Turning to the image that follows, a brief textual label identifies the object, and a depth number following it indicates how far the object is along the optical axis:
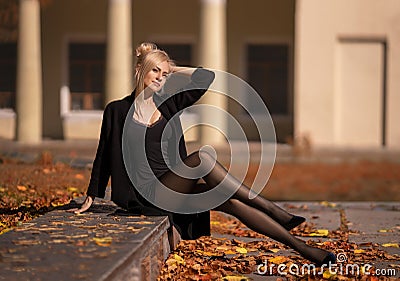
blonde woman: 9.19
